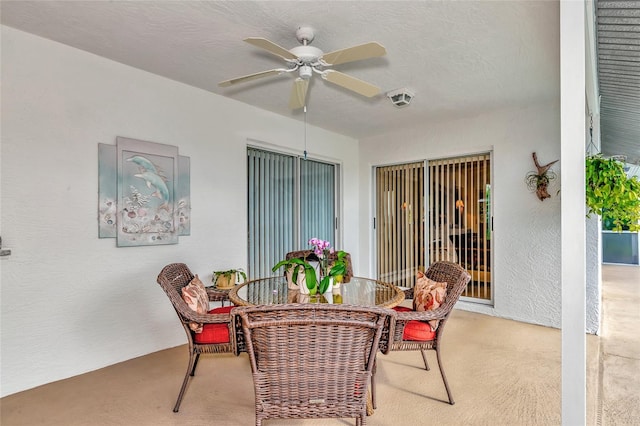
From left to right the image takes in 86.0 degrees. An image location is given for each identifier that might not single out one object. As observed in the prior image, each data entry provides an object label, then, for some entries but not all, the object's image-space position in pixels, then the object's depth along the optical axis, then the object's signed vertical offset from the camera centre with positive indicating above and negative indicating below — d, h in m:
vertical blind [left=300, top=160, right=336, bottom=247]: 4.72 +0.23
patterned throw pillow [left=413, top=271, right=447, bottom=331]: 2.33 -0.55
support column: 1.36 +0.02
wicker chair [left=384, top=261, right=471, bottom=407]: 2.09 -0.62
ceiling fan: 1.95 +0.96
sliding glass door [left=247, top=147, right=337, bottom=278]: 4.05 +0.15
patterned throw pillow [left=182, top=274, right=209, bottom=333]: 2.16 -0.54
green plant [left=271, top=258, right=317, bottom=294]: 2.30 -0.38
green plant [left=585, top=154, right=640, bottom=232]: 2.60 +0.20
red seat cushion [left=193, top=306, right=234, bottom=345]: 2.17 -0.74
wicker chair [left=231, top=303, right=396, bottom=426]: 1.48 -0.63
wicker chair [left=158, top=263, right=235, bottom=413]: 2.05 -0.70
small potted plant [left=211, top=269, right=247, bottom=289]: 3.26 -0.59
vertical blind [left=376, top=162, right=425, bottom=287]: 4.95 -0.08
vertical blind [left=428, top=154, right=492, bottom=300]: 4.37 +0.00
